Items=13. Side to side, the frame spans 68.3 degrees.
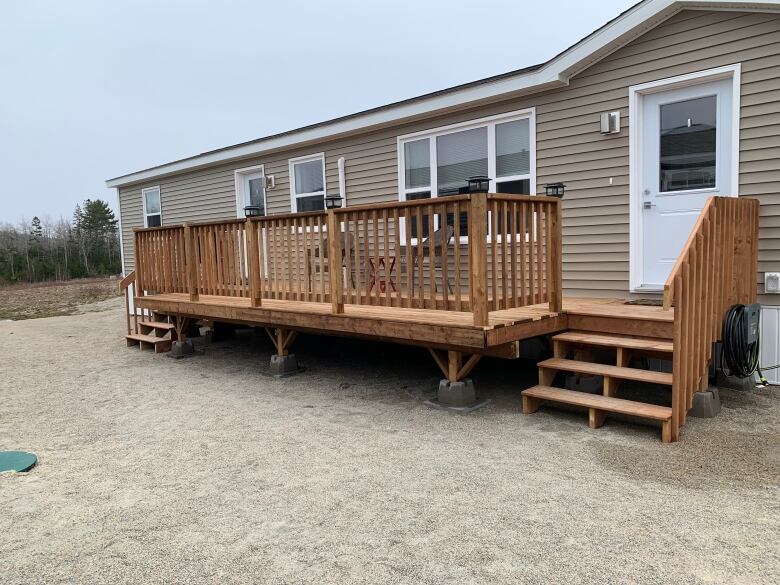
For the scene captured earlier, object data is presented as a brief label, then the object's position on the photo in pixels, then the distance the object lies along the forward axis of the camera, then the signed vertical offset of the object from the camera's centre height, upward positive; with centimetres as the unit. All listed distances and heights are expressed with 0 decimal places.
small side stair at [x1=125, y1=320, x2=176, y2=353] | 777 -116
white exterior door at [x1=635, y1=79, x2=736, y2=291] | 495 +68
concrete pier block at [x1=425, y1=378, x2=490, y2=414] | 455 -120
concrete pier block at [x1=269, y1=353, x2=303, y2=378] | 605 -122
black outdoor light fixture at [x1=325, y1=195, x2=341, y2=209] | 496 +41
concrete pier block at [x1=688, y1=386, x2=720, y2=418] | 406 -118
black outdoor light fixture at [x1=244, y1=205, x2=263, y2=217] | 585 +42
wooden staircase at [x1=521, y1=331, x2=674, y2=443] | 373 -92
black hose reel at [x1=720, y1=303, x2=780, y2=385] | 432 -75
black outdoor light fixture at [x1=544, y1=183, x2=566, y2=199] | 455 +42
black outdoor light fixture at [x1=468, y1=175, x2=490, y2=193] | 388 +41
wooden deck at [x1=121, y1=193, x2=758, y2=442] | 380 -46
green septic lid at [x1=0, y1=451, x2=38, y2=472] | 358 -130
